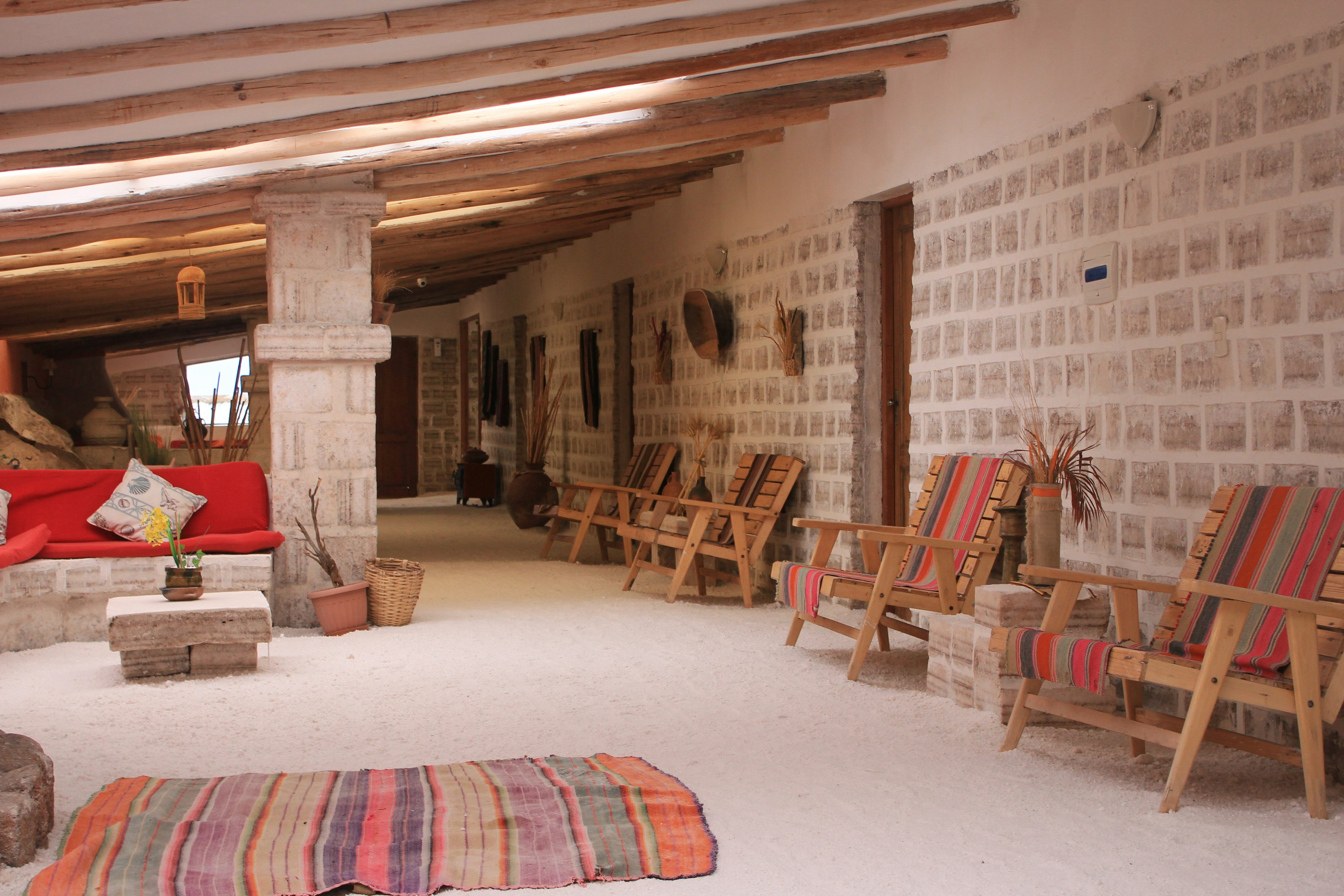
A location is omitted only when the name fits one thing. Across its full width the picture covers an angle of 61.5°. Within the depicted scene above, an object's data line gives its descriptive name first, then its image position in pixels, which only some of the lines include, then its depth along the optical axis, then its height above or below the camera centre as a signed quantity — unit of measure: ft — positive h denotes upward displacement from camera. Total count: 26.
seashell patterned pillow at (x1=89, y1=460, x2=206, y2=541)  17.48 -1.44
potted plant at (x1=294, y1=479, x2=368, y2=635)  17.49 -2.94
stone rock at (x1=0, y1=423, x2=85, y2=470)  27.81 -1.08
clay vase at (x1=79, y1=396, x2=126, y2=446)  33.50 -0.45
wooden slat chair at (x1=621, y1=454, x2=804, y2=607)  19.67 -2.11
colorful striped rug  7.78 -3.19
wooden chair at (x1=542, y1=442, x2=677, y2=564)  25.08 -1.93
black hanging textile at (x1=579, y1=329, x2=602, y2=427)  32.96 +0.97
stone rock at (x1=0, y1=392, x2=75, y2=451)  28.63 -0.30
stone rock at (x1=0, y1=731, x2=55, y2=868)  7.88 -2.80
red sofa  17.24 -1.55
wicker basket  17.95 -2.89
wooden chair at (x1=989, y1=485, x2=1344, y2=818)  8.84 -2.01
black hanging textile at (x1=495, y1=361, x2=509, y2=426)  42.11 +0.62
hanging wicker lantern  19.81 +2.15
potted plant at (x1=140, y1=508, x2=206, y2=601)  14.88 -2.11
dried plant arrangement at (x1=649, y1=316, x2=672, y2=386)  27.63 +1.46
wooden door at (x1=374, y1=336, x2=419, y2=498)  48.24 -0.39
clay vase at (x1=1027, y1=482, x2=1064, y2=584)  12.50 -1.23
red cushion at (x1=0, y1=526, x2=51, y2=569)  16.01 -1.95
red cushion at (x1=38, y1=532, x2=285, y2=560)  16.87 -2.05
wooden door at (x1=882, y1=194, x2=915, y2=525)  19.27 +0.90
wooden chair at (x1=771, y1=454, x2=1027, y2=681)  13.58 -1.89
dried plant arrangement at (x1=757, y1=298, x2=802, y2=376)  21.38 +1.38
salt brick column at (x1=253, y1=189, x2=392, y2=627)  18.25 +0.65
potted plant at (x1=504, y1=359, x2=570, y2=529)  32.96 -1.77
